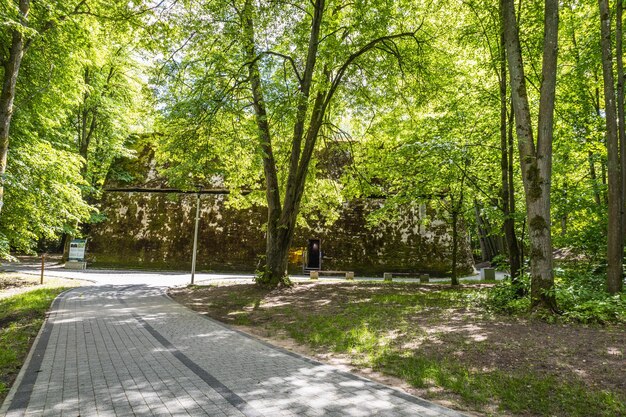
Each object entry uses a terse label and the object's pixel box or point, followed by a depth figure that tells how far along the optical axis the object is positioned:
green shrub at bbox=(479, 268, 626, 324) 7.20
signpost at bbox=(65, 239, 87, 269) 22.86
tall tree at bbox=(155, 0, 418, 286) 11.49
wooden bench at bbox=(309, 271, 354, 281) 19.74
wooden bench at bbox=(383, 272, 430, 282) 19.19
